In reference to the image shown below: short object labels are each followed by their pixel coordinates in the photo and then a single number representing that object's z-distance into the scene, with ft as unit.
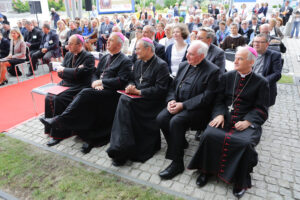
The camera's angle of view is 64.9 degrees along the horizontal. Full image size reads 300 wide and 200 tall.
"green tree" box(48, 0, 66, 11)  105.19
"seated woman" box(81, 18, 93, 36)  35.17
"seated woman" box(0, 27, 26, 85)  23.25
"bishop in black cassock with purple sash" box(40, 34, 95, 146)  13.34
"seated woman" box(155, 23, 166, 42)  26.50
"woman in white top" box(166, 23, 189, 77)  14.78
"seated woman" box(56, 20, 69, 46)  30.94
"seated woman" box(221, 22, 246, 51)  20.21
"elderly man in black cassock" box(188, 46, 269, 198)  9.08
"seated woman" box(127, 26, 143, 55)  19.08
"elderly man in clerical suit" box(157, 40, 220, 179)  10.34
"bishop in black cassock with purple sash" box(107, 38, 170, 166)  11.04
